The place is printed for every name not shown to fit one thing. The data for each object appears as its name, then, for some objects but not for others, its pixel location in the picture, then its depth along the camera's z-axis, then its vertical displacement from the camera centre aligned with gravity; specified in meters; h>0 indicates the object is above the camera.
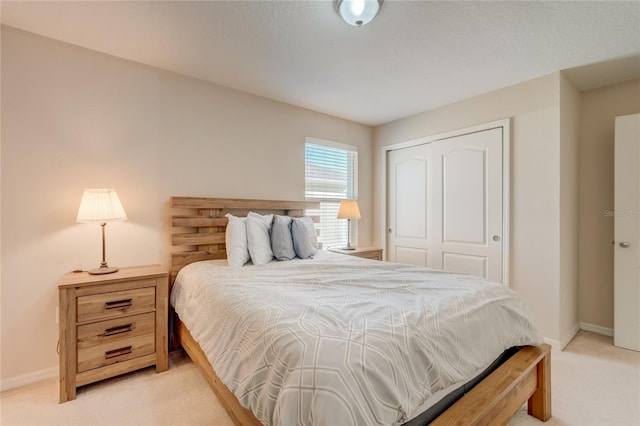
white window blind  3.69 +0.43
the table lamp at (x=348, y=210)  3.59 +0.04
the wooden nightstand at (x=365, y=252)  3.43 -0.45
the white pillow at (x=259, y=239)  2.45 -0.22
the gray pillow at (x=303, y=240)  2.67 -0.24
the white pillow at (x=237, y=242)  2.38 -0.24
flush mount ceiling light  1.74 +1.24
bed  0.92 -0.57
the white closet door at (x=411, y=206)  3.70 +0.11
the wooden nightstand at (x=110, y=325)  1.86 -0.76
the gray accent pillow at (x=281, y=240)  2.56 -0.23
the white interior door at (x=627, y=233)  2.61 -0.15
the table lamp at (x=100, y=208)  2.02 +0.03
